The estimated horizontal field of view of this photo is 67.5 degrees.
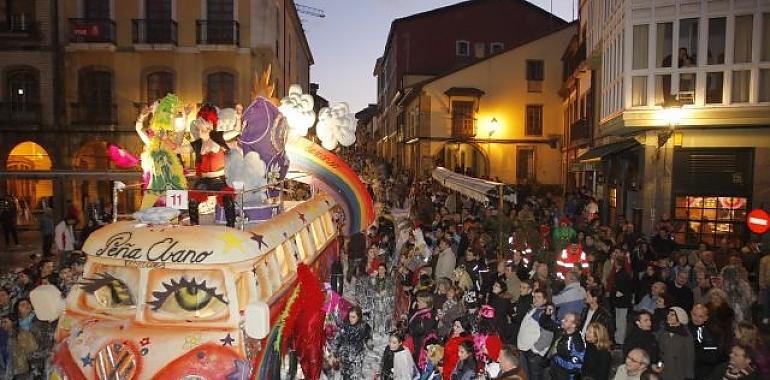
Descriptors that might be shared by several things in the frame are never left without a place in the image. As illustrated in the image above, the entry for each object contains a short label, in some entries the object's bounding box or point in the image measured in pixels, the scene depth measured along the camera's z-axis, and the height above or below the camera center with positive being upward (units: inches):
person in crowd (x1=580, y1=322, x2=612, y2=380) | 252.1 -87.1
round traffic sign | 498.3 -54.8
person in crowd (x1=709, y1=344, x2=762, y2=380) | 227.6 -82.9
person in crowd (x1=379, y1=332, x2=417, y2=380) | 291.8 -104.3
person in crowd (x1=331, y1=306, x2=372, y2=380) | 333.2 -108.6
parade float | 226.1 -53.9
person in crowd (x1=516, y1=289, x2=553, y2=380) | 298.2 -93.6
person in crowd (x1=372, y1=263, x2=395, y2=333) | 451.5 -114.0
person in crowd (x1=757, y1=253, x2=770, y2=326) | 374.0 -85.9
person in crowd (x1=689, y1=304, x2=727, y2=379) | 292.8 -93.3
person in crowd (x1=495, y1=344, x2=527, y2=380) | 230.1 -84.1
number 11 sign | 292.5 -22.3
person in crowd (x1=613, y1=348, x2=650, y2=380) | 223.3 -79.9
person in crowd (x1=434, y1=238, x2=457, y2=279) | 450.0 -82.7
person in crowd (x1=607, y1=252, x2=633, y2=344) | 380.5 -89.3
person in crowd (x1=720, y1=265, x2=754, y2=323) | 363.9 -86.3
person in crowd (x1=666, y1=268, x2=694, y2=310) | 348.5 -82.0
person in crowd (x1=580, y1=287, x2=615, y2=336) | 302.0 -81.8
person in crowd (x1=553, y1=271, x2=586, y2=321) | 339.0 -84.0
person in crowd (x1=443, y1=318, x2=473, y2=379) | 276.1 -92.0
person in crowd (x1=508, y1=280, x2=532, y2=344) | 326.6 -86.5
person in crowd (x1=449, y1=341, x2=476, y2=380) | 263.4 -95.1
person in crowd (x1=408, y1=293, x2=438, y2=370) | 329.1 -96.6
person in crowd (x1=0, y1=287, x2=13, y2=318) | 319.6 -83.5
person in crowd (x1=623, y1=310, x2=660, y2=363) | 267.7 -84.6
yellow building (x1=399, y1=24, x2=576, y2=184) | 1318.9 +106.9
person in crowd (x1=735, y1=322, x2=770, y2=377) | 245.8 -80.3
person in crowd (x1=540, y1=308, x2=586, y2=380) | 270.4 -91.3
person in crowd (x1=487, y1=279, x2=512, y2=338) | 334.0 -88.0
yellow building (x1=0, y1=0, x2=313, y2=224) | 963.3 +151.4
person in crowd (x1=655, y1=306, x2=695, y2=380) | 276.4 -91.6
